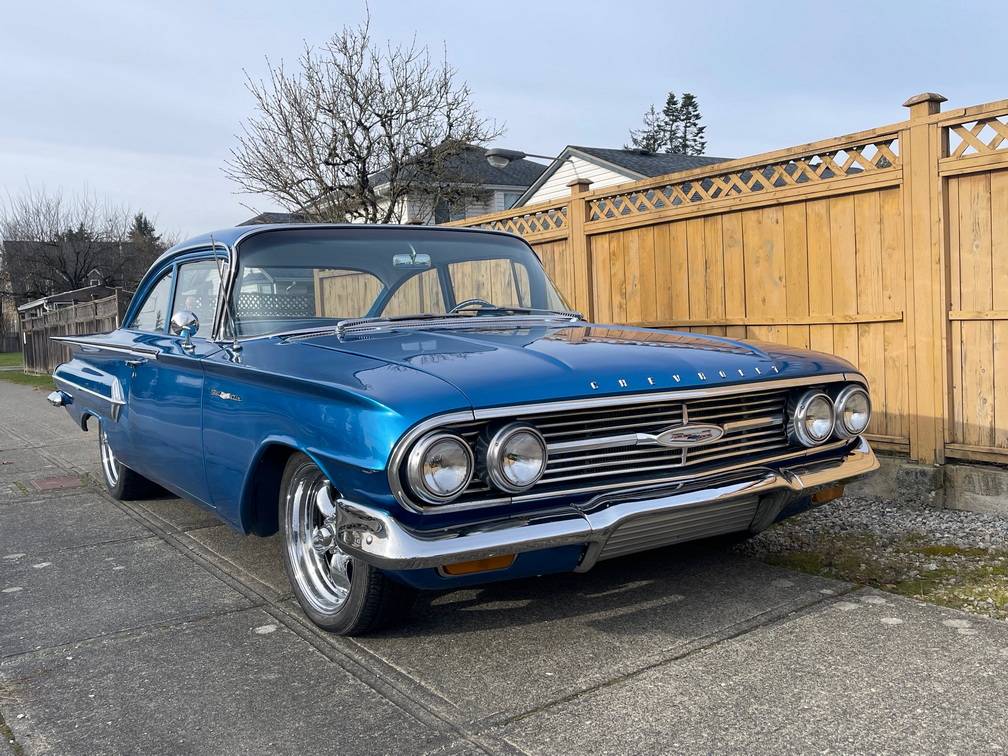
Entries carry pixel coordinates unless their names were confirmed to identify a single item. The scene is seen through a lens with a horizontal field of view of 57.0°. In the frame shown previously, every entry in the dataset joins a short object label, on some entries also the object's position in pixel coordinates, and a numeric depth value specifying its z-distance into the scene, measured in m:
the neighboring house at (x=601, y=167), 23.25
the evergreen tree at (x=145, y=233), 49.32
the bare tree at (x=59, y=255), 41.16
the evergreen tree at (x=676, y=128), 64.12
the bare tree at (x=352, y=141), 17.09
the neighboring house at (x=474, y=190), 20.20
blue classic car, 2.83
